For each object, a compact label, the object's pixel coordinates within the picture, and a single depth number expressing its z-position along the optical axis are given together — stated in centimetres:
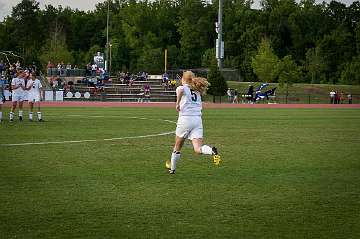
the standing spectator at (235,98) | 6298
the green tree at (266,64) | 9225
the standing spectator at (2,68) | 5540
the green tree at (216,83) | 6481
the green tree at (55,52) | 10062
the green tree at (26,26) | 13300
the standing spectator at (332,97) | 6994
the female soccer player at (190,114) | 1268
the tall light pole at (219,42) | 6600
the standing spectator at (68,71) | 7271
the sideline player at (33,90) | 2691
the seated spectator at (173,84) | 7009
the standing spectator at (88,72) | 7375
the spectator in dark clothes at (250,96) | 6338
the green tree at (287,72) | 8119
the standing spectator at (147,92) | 6312
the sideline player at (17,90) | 2691
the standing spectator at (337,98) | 6961
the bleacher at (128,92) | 6297
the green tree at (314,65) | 10088
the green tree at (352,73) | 9844
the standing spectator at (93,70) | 7434
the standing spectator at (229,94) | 6435
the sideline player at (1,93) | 2628
